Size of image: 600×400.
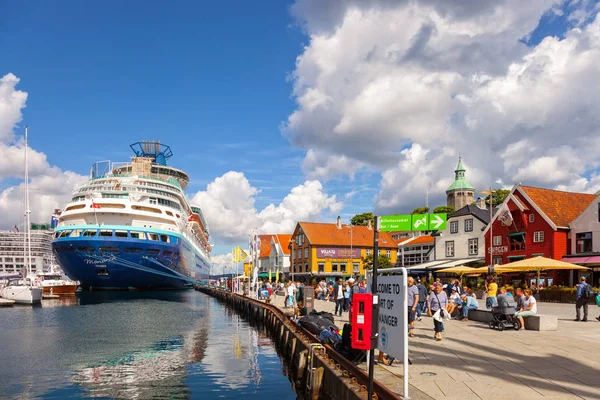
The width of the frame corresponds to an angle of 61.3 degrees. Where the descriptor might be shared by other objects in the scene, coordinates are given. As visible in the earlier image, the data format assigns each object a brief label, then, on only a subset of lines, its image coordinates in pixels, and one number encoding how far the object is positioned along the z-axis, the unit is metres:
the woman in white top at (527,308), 16.45
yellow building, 79.25
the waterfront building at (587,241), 37.94
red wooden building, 42.25
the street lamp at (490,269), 32.48
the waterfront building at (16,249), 147.12
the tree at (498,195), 87.12
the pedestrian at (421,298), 19.93
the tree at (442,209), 108.60
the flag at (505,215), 46.22
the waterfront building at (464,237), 53.50
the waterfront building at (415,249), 79.88
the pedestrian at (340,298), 22.94
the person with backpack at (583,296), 18.25
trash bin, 22.55
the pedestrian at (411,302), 14.44
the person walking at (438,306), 14.02
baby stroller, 16.39
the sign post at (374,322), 7.54
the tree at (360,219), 105.59
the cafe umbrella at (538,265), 30.61
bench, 15.99
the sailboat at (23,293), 48.97
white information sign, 8.09
